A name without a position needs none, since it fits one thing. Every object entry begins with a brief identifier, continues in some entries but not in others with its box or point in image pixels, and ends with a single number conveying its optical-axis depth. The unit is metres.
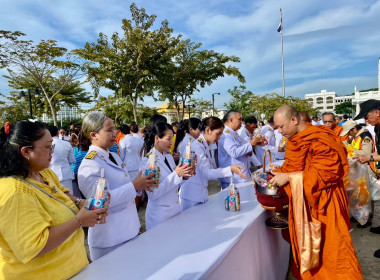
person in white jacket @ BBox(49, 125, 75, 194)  4.63
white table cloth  1.44
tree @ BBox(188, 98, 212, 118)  36.16
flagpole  27.28
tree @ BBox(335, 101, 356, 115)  84.25
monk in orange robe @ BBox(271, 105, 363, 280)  2.11
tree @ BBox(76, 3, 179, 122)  11.37
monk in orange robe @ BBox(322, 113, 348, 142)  5.44
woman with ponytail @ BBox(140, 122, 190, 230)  2.36
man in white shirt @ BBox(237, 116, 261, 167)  6.66
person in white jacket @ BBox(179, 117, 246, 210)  2.80
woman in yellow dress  1.13
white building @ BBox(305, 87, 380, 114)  103.19
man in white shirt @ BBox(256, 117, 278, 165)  6.48
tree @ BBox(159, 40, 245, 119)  15.22
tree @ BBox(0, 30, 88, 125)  11.94
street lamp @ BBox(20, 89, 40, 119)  13.44
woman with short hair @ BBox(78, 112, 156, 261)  1.84
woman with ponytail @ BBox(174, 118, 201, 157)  3.62
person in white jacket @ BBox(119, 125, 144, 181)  5.87
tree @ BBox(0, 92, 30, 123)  24.45
